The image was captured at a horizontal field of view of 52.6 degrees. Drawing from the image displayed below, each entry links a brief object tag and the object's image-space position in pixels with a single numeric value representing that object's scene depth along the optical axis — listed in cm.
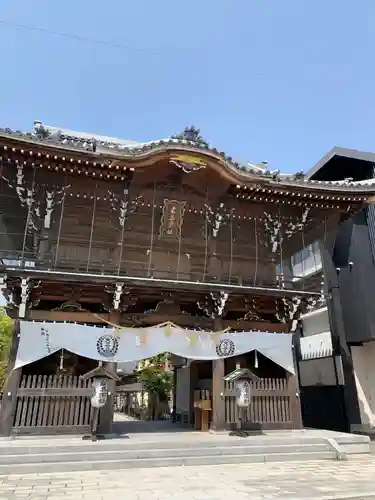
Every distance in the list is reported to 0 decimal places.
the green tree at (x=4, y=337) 2609
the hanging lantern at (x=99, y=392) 918
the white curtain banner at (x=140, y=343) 1011
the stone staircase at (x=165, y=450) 780
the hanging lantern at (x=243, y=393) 1030
